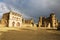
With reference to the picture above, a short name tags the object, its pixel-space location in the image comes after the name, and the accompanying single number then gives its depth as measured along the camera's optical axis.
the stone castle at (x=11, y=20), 19.63
